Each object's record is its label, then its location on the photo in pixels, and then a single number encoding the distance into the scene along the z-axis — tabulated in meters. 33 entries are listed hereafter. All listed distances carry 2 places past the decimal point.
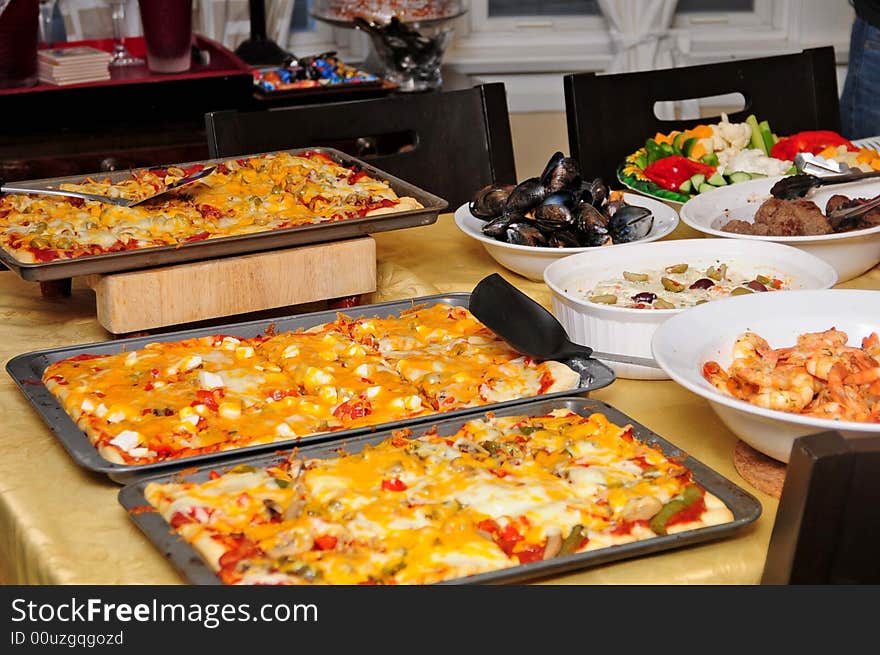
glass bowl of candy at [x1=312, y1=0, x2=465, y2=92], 3.99
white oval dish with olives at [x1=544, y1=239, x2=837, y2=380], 1.57
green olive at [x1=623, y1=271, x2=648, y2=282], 1.74
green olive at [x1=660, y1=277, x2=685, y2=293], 1.69
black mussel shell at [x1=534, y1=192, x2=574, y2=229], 1.91
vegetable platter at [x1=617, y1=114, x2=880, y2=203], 2.28
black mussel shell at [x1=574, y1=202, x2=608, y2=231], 1.91
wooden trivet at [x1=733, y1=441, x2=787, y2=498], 1.31
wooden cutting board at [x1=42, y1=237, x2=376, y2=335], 1.77
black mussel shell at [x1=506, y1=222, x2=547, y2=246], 1.91
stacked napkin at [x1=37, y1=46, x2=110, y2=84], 3.44
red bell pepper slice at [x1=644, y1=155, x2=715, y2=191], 2.29
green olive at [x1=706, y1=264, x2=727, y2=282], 1.75
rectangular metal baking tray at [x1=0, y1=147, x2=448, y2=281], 1.70
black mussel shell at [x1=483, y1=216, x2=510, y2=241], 1.95
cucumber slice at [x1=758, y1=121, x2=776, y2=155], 2.58
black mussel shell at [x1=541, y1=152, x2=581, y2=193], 1.96
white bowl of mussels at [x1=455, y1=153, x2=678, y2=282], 1.91
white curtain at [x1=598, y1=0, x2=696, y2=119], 4.62
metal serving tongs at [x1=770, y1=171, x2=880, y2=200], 2.10
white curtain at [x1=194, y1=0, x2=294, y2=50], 4.47
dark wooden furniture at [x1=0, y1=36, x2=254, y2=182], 3.41
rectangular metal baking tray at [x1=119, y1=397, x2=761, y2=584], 1.08
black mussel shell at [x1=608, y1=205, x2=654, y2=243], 1.92
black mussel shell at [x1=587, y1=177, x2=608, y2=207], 2.00
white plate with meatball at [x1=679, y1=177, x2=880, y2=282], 1.86
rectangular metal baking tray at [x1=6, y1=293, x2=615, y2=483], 1.29
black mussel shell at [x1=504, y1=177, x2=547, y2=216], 1.96
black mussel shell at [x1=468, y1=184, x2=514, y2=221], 2.05
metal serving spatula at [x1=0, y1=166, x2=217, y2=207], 1.96
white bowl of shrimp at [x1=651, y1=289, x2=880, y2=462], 1.26
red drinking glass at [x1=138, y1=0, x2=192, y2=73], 3.50
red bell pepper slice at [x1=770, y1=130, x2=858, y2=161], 2.45
